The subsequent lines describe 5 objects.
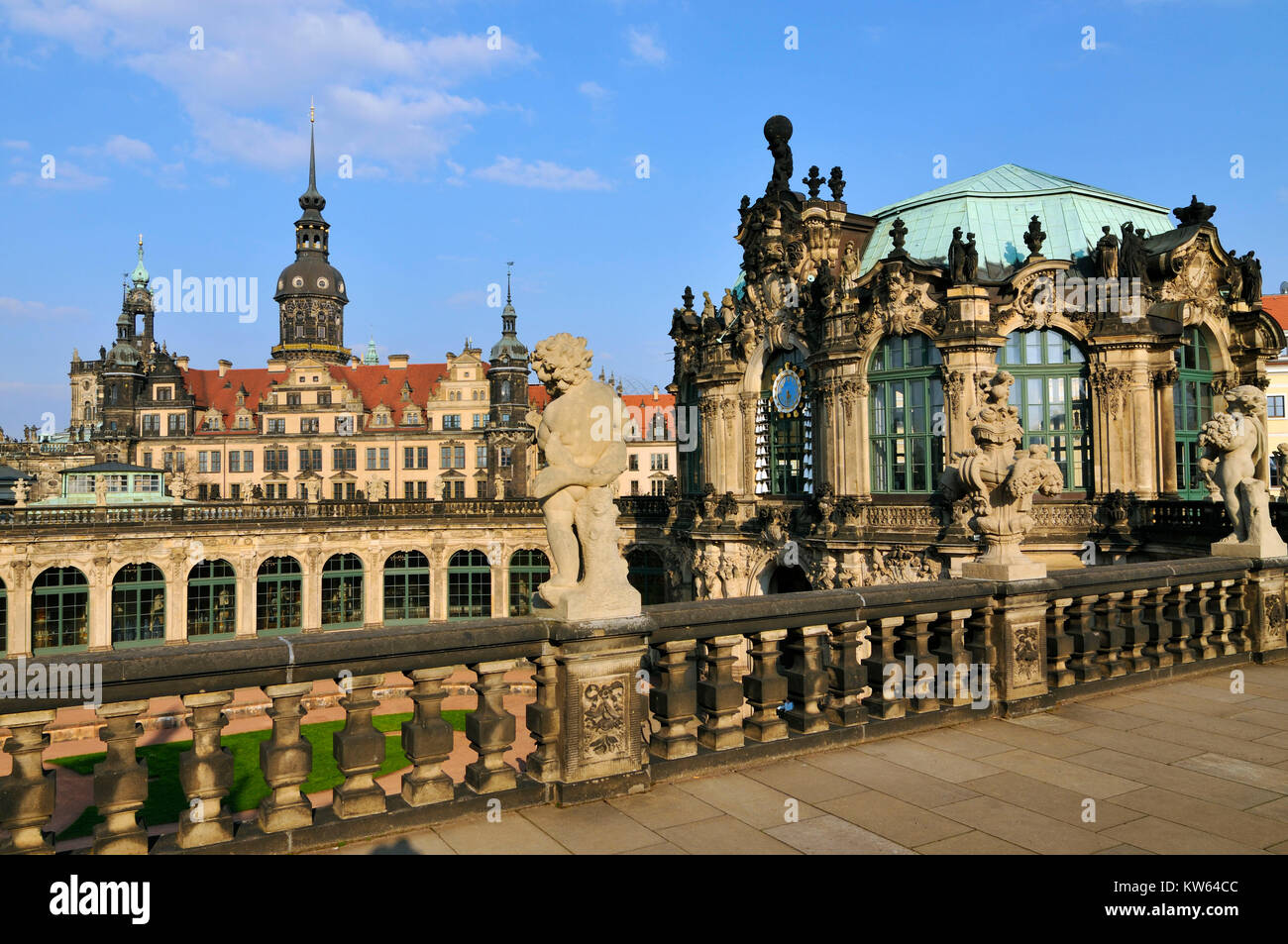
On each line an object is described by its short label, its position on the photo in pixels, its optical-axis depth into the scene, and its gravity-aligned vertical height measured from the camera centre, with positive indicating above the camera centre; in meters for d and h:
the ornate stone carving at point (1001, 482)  7.91 -0.02
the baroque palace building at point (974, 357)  21.98 +3.26
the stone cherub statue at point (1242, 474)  10.28 +0.01
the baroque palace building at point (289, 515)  39.06 -0.96
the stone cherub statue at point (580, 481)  6.01 +0.05
